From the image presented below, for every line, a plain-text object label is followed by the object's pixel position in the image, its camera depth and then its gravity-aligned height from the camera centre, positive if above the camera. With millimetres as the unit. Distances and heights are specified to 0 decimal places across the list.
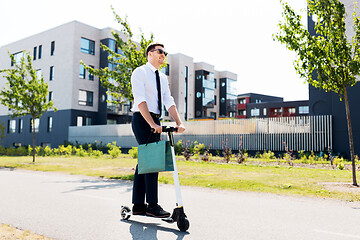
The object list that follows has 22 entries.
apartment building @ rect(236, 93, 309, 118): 59062 +6269
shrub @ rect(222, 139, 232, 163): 15789 -870
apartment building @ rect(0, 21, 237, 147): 34344 +6238
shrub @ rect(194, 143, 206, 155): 19844 -662
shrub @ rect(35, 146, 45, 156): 23583 -1137
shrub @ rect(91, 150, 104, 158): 21978 -1151
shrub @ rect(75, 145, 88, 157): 22486 -1120
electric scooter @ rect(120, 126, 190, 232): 3551 -827
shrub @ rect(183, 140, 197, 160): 16875 -732
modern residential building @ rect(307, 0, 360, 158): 17281 +1380
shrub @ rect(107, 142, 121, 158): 20078 -914
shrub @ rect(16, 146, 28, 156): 23234 -1052
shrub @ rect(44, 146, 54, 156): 23477 -1117
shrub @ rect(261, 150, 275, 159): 16703 -881
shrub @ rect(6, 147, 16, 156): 23378 -1134
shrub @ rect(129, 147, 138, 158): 17750 -805
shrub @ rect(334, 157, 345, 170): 12089 -986
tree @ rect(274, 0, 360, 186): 8094 +2478
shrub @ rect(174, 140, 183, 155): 20155 -611
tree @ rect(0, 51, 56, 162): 16594 +2372
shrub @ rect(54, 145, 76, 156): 23892 -984
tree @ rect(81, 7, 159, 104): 11586 +2753
